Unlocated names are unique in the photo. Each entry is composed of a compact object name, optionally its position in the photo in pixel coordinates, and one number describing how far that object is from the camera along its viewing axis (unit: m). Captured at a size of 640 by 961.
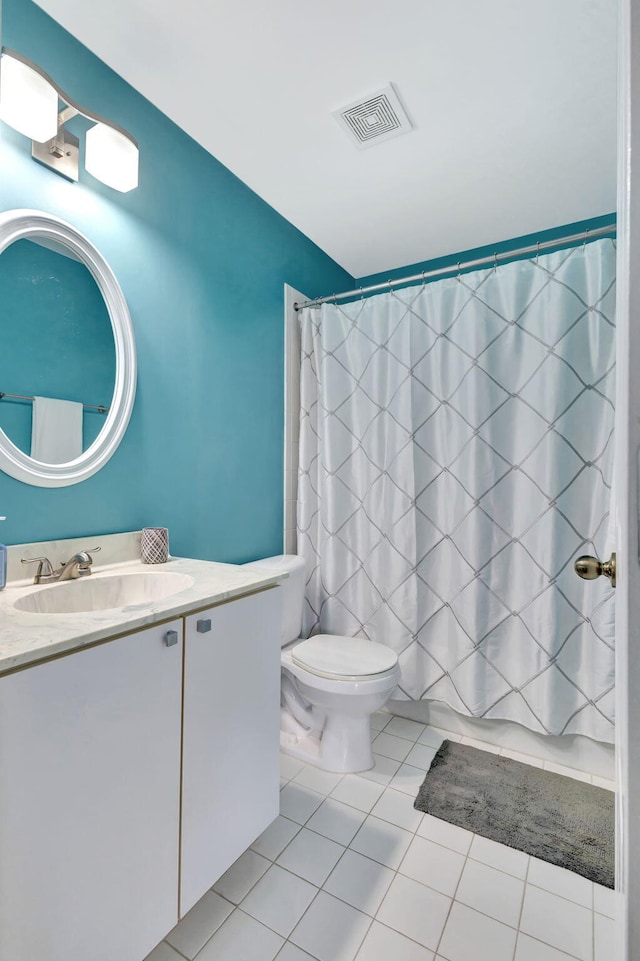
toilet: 1.60
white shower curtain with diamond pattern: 1.68
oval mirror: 1.15
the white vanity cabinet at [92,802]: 0.69
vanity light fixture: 1.04
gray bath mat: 1.34
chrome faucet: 1.14
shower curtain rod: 1.60
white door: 0.38
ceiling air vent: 1.48
